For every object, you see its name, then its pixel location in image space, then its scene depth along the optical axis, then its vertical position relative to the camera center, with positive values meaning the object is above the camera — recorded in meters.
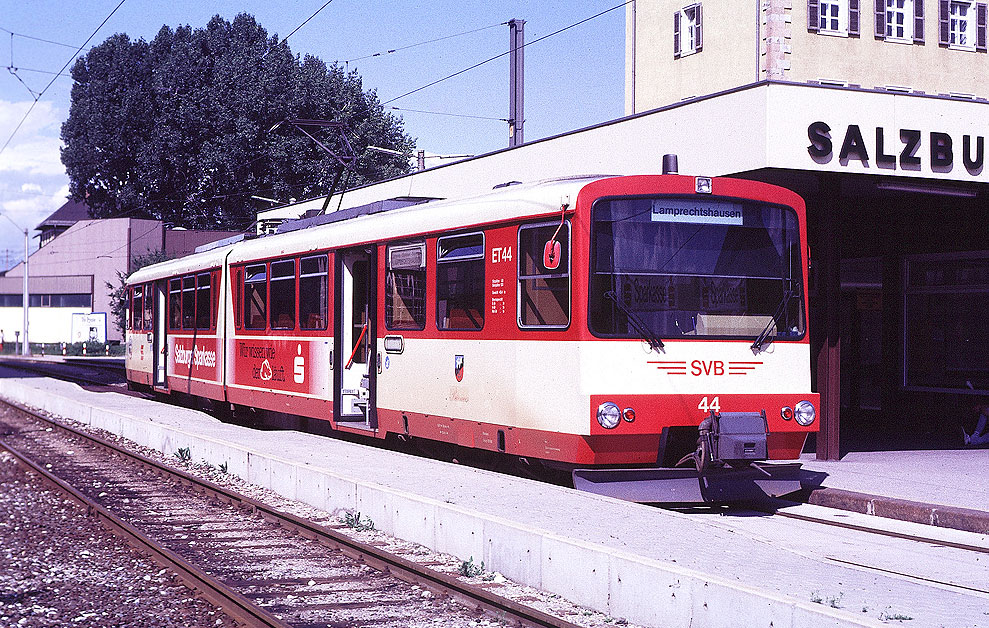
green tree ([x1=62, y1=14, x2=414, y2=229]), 60.50 +10.77
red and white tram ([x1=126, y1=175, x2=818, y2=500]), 10.89 +0.13
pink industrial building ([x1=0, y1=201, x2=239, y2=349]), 69.38 +3.78
